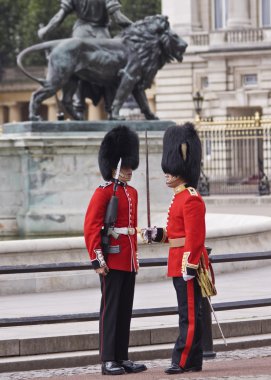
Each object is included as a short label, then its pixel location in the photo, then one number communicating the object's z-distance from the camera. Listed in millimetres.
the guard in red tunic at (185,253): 12922
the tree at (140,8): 89438
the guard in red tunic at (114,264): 13180
